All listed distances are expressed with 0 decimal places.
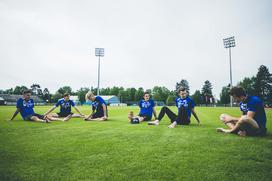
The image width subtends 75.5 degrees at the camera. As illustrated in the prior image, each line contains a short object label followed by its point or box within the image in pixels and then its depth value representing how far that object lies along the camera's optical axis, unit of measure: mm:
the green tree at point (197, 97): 100562
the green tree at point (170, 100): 108062
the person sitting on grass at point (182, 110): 7613
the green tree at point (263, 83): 75206
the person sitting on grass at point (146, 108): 9539
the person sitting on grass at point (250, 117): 4770
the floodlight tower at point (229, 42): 46188
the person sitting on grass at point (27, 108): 9539
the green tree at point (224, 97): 93594
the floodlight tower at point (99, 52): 51875
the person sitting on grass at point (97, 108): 9923
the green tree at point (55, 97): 115812
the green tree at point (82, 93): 122625
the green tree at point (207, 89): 104562
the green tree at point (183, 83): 120138
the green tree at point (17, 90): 135600
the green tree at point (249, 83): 79262
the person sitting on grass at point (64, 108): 10516
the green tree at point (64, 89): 138312
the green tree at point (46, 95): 129450
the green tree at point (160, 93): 126800
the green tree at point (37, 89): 143750
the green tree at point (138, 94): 126581
